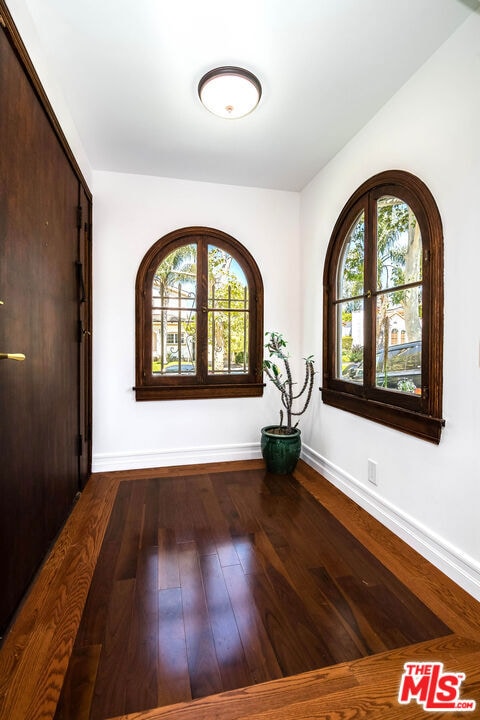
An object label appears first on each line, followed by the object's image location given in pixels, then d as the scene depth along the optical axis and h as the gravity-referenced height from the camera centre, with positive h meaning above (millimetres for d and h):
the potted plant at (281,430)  2838 -617
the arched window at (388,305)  1789 +363
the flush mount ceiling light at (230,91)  1838 +1543
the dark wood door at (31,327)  1291 +168
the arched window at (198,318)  3016 +406
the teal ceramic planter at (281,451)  2832 -761
